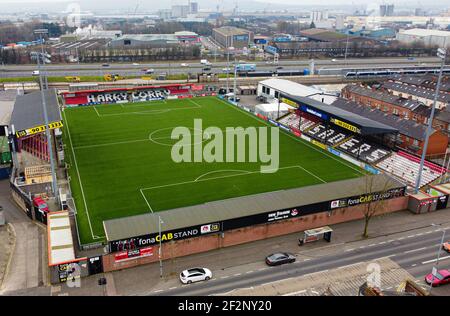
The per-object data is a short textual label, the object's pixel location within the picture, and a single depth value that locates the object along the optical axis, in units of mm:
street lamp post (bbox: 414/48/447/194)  37688
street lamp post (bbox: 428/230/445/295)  27664
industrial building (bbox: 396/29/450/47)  191125
